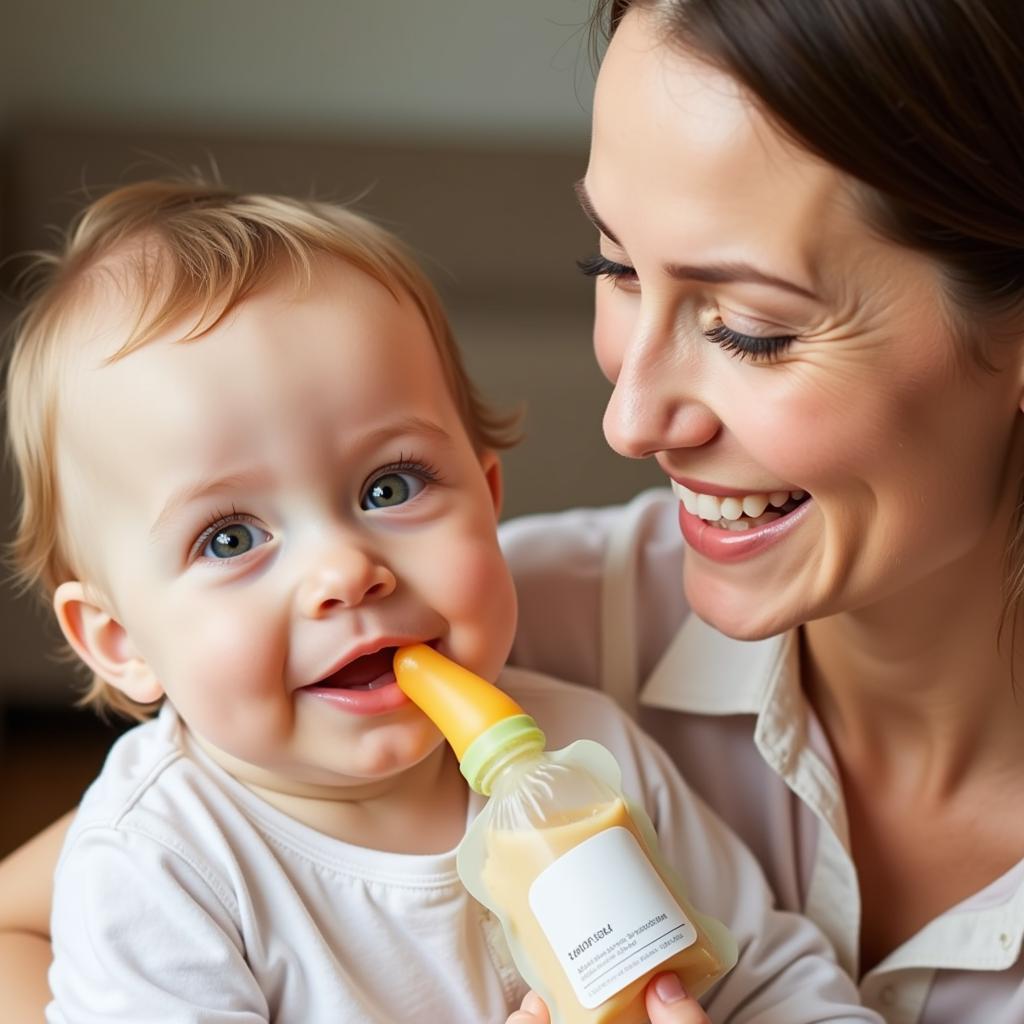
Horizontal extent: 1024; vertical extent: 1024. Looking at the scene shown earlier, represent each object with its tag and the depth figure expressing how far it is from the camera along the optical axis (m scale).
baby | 0.76
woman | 0.73
